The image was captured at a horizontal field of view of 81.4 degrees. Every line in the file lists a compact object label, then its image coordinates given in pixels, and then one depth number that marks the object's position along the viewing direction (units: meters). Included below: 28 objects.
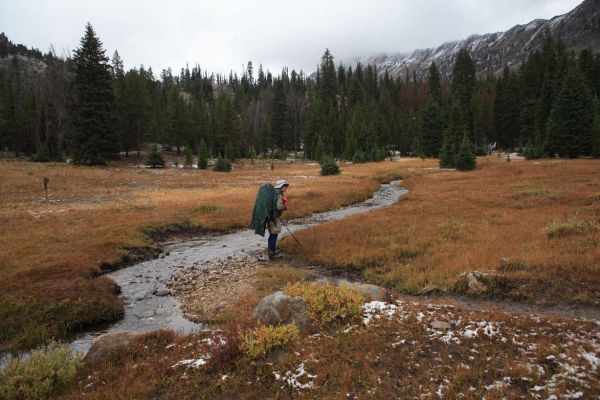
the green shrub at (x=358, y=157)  78.19
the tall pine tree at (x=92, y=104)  56.38
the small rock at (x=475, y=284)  9.90
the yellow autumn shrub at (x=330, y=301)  7.91
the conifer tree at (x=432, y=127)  79.75
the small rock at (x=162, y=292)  12.51
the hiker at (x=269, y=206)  14.92
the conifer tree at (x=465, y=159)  50.62
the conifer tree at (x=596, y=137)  51.56
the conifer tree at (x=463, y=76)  98.06
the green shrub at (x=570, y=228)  13.18
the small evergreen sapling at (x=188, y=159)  68.38
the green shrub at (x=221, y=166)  62.62
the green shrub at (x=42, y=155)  60.13
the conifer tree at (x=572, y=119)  53.38
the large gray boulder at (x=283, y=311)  7.89
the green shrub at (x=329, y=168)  52.84
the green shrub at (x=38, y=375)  5.98
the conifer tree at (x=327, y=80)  119.38
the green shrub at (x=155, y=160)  63.72
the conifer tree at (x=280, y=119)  101.94
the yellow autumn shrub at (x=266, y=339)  6.73
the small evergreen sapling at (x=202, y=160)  67.38
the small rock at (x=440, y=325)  7.22
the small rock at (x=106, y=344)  7.34
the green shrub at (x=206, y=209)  26.03
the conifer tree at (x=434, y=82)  111.75
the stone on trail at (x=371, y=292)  9.05
